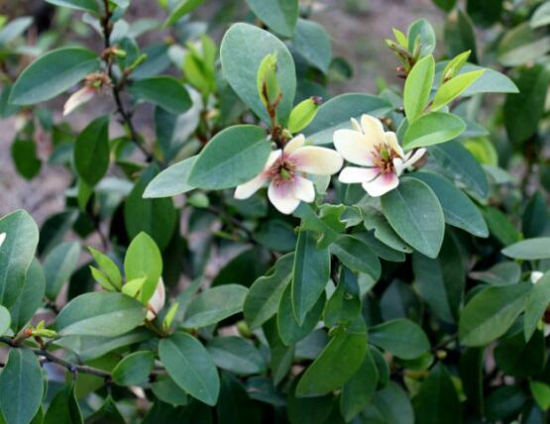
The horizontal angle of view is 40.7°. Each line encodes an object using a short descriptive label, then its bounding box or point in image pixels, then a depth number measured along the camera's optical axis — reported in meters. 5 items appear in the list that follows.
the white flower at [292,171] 0.69
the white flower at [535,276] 0.89
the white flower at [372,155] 0.72
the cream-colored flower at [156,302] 0.89
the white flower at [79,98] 0.93
